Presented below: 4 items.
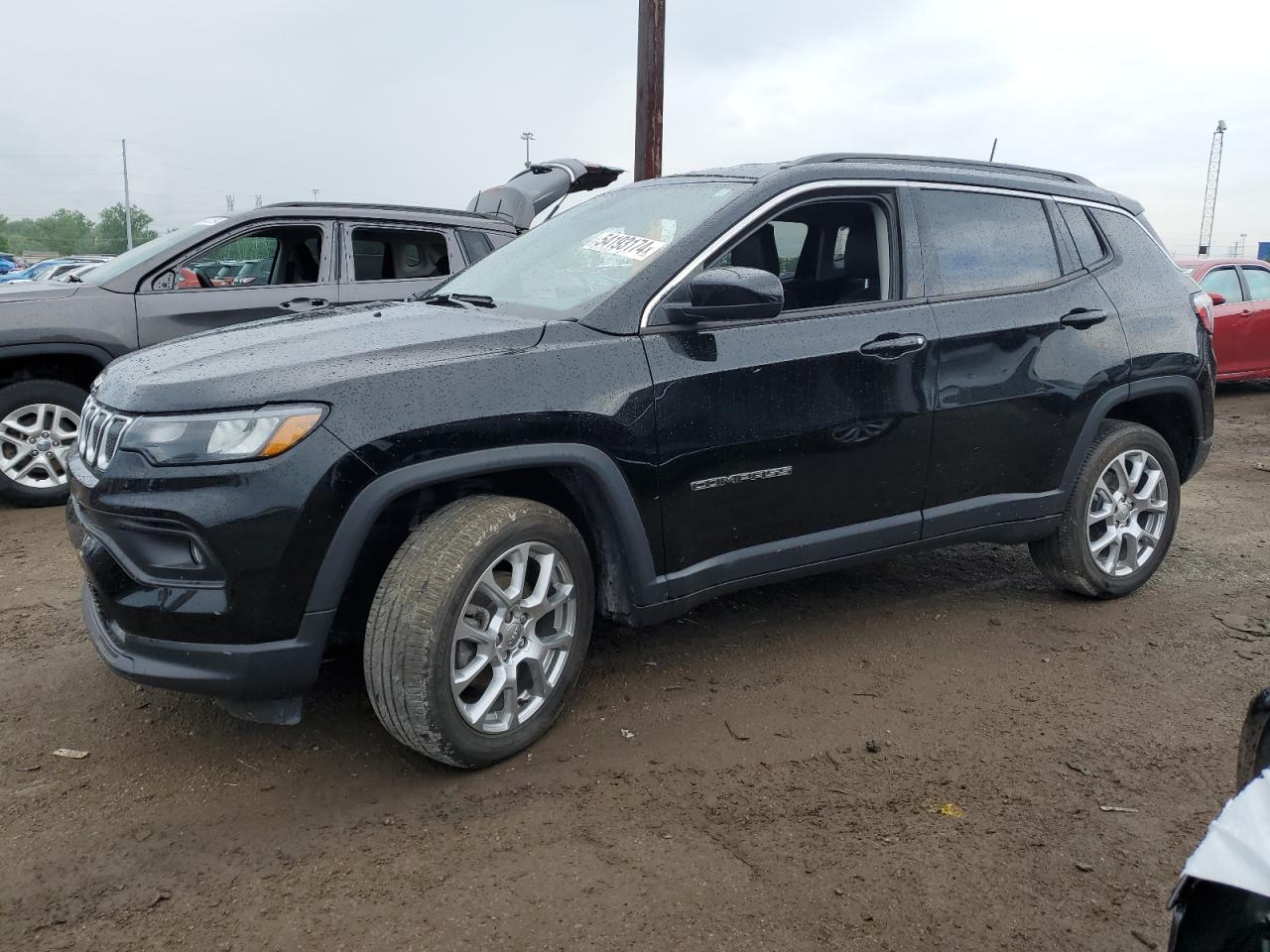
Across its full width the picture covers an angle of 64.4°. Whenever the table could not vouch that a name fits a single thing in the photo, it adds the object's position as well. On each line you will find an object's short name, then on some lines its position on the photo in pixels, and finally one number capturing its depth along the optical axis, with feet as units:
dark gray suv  19.38
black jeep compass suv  8.70
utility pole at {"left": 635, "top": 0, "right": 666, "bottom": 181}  32.07
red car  34.50
